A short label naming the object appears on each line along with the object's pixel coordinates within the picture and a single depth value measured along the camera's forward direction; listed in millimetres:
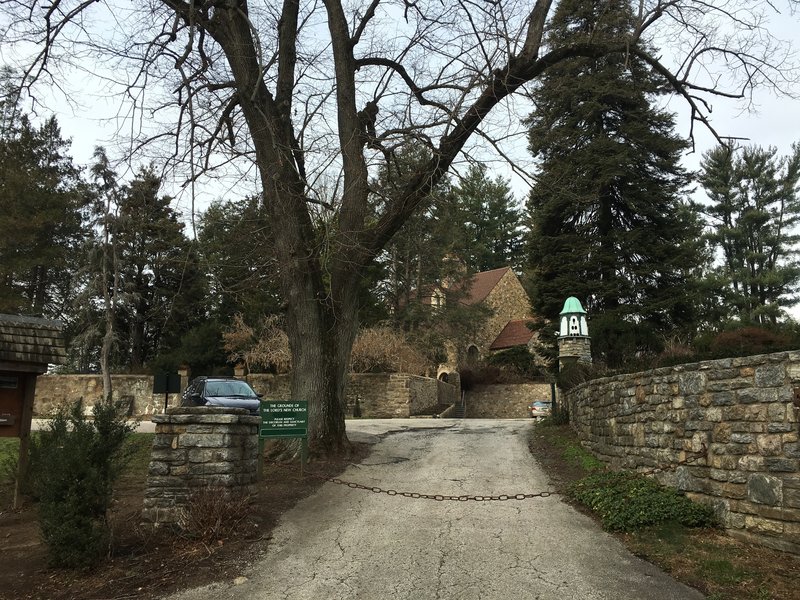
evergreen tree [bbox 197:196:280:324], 10922
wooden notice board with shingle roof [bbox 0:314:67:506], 7508
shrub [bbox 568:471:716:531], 6352
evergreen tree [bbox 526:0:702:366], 22719
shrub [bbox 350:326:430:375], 26609
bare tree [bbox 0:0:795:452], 9555
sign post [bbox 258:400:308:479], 8523
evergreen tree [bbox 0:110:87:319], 30500
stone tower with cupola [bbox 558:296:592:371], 17547
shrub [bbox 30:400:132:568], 5191
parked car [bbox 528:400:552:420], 25406
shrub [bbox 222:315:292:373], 26438
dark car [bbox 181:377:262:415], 14258
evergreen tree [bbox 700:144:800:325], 31234
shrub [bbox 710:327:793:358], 6164
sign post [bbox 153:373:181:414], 18000
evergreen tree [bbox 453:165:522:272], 51969
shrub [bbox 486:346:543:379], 35562
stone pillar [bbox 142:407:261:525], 6172
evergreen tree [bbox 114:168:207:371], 31281
